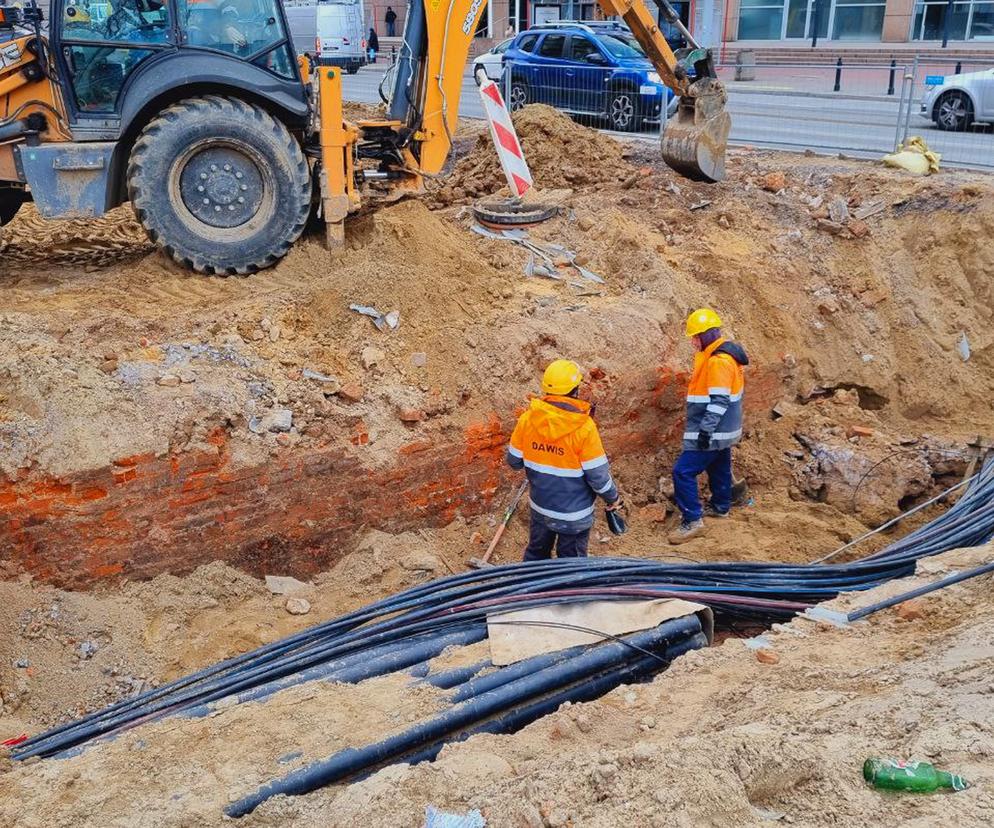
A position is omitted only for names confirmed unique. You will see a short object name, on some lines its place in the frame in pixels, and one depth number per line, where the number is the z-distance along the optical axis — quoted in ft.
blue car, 48.49
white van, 89.66
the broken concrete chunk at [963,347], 29.91
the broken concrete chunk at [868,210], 32.09
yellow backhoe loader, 23.86
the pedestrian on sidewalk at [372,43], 100.48
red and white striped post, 31.71
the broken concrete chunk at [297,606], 19.93
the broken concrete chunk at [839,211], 31.68
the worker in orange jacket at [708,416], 23.07
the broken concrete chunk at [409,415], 22.36
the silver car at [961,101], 48.80
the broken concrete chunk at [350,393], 22.20
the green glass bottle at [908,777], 9.80
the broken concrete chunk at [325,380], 22.25
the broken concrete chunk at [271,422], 20.88
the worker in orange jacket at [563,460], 19.06
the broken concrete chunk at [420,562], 21.67
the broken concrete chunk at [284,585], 20.61
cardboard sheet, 14.98
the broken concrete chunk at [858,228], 31.22
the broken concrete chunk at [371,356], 23.17
